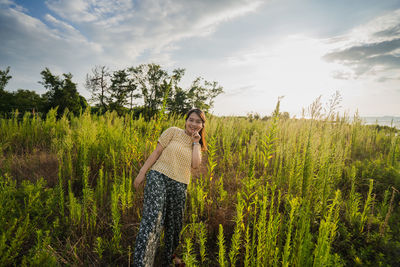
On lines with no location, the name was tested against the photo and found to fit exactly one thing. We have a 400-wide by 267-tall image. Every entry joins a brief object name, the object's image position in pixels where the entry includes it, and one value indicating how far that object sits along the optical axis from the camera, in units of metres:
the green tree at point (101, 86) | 27.23
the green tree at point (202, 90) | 29.48
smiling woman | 1.73
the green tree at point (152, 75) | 30.25
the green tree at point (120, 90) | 25.96
